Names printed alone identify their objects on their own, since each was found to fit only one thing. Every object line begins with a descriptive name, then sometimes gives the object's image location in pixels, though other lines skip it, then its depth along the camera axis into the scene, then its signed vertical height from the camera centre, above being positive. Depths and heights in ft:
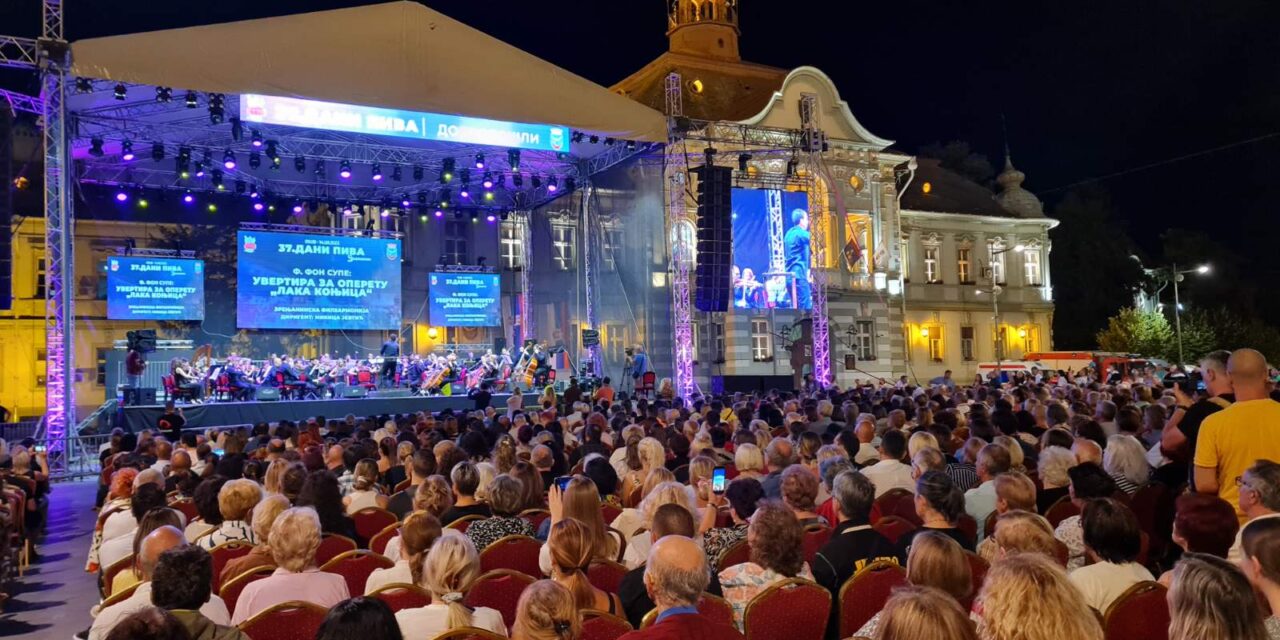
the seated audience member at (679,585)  9.41 -2.67
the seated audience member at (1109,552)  12.30 -3.10
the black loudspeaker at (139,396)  61.26 -2.61
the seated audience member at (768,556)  12.92 -3.14
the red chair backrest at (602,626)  10.92 -3.47
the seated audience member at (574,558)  12.05 -2.88
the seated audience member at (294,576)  13.20 -3.39
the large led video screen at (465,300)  84.53 +4.92
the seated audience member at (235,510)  18.21 -3.22
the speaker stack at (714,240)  63.87 +7.63
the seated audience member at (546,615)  9.33 -2.83
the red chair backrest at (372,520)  20.39 -3.89
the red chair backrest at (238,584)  13.94 -3.65
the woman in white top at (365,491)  22.15 -3.55
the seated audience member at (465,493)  18.43 -3.02
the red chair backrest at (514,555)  15.56 -3.67
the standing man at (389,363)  75.15 -0.90
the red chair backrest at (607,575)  14.16 -3.67
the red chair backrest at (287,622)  11.52 -3.54
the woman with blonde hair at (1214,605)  7.95 -2.49
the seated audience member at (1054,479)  18.63 -3.02
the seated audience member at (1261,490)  13.00 -2.36
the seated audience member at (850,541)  14.23 -3.31
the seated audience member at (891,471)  21.87 -3.26
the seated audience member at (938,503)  14.89 -2.77
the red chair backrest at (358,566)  15.02 -3.68
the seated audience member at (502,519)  16.58 -3.26
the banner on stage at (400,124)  54.65 +14.97
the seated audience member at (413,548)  13.94 -3.14
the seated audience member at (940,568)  10.50 -2.76
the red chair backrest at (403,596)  12.39 -3.44
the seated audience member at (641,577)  12.85 -3.43
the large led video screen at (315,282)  74.79 +6.28
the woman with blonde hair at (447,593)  11.35 -3.15
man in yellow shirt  15.29 -1.78
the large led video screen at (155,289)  71.20 +5.75
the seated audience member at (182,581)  10.68 -2.73
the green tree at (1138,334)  131.75 +0.06
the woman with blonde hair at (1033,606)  7.63 -2.36
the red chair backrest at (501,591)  13.01 -3.60
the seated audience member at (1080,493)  15.20 -2.92
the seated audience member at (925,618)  6.97 -2.24
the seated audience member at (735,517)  15.31 -3.29
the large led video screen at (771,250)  95.61 +10.20
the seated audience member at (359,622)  8.46 -2.61
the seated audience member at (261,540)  15.40 -3.40
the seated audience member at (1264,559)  9.52 -2.49
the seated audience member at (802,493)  16.90 -2.90
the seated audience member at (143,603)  11.85 -3.46
